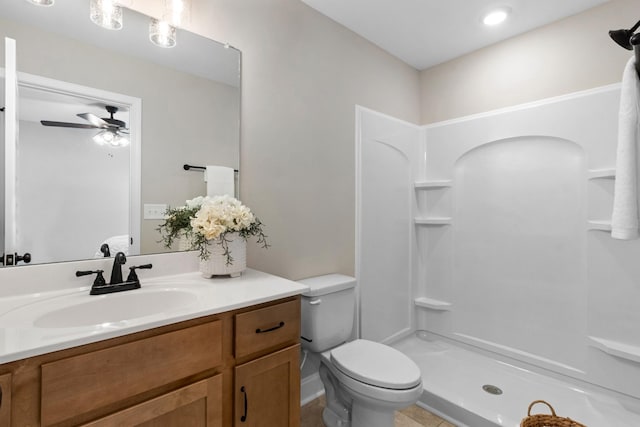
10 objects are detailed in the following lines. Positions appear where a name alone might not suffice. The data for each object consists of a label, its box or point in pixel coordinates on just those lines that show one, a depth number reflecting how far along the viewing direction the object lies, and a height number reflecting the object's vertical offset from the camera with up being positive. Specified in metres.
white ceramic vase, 1.39 -0.21
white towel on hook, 1.33 +0.23
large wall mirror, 1.14 +0.36
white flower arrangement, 1.34 -0.04
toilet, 1.44 -0.76
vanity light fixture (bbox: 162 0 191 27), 1.43 +0.94
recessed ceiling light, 2.04 +1.34
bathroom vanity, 0.73 -0.43
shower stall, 1.89 -0.34
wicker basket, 1.46 -0.98
